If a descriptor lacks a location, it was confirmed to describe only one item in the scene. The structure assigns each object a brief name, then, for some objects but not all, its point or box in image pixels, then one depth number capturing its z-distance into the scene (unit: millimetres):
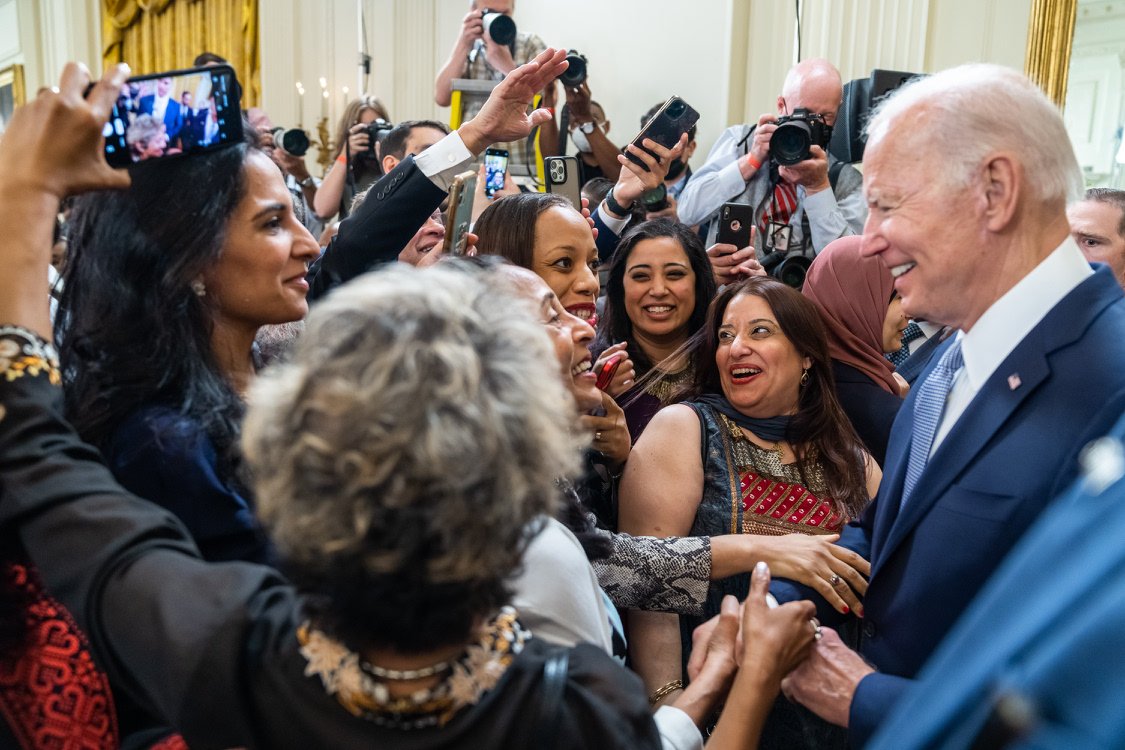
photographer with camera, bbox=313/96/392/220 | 3953
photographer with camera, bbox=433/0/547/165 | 3461
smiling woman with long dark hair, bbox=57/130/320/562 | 1119
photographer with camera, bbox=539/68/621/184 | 3998
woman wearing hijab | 2326
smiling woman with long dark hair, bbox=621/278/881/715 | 1944
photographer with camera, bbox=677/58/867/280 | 3068
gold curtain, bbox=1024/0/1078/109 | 4336
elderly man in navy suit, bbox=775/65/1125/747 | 1224
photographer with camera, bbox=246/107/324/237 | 4145
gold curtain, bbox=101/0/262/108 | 7605
